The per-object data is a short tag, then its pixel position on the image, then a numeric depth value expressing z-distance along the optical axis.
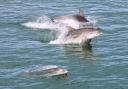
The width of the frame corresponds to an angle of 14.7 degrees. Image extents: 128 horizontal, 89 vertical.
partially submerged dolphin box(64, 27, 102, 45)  30.07
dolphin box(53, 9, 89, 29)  33.12
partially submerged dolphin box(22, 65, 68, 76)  24.45
